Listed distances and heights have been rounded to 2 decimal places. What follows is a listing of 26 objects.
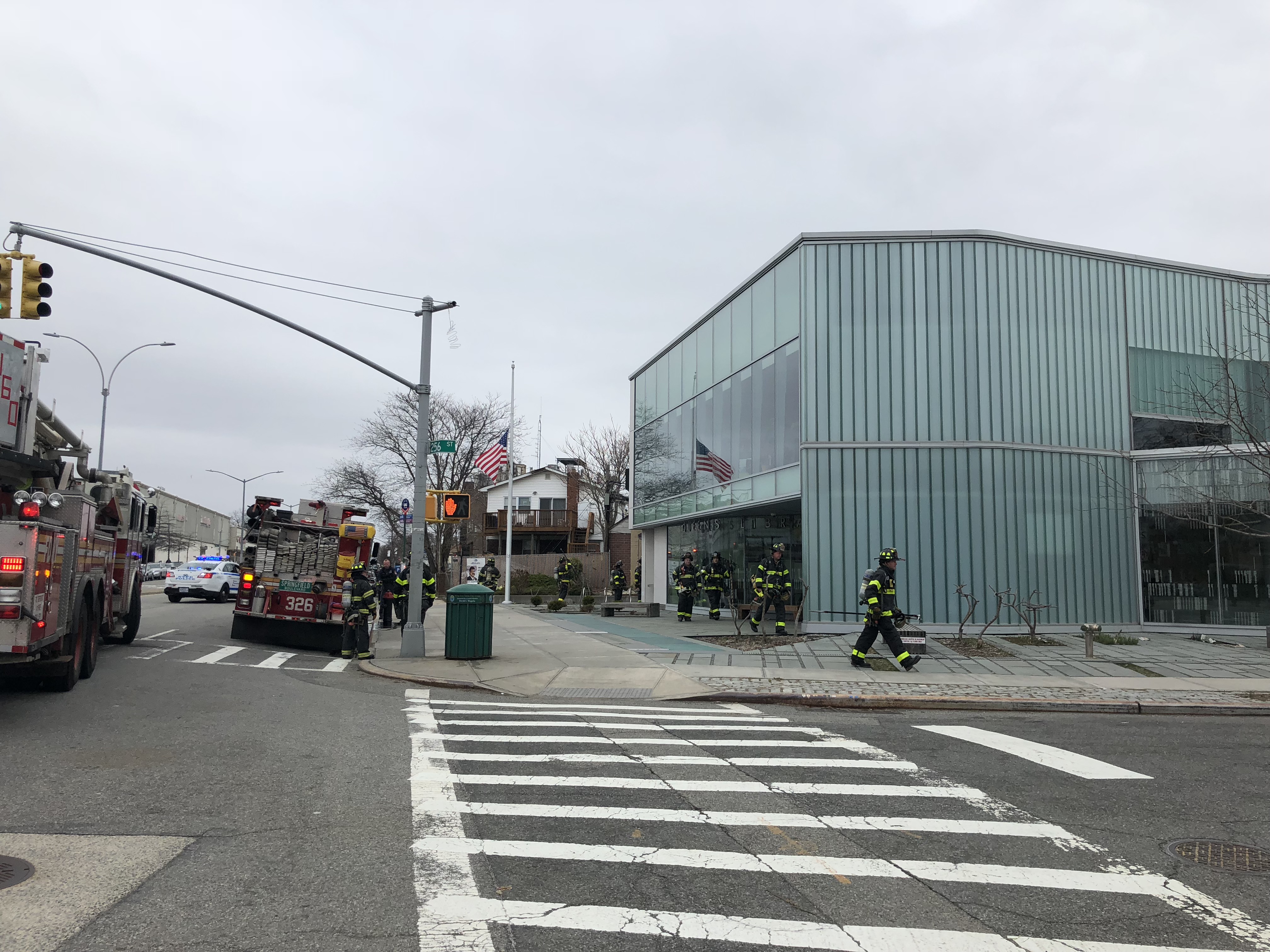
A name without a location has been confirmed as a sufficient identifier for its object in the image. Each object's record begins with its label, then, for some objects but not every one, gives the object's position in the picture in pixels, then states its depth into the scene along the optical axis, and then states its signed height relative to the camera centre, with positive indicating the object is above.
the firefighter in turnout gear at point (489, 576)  36.69 -0.20
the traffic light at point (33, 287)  12.29 +3.66
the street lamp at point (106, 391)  31.25 +5.88
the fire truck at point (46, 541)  8.72 +0.26
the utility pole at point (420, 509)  15.66 +1.07
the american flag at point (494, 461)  29.94 +3.56
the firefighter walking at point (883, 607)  14.00 -0.46
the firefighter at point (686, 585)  24.80 -0.30
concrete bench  27.20 -1.08
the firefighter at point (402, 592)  20.75 -0.50
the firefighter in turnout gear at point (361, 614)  15.89 -0.75
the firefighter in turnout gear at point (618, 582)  32.53 -0.33
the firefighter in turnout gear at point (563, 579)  33.06 -0.22
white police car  34.47 -0.50
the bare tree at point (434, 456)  53.41 +6.81
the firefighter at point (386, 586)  22.42 -0.41
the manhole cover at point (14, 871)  4.63 -1.56
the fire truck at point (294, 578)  17.62 -0.18
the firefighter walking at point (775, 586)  19.86 -0.25
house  60.78 +3.78
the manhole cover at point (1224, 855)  5.25 -1.60
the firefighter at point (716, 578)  24.47 -0.10
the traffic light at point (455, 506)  16.33 +1.13
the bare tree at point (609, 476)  57.56 +6.04
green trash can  15.12 -0.83
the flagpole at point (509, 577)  35.44 -0.23
